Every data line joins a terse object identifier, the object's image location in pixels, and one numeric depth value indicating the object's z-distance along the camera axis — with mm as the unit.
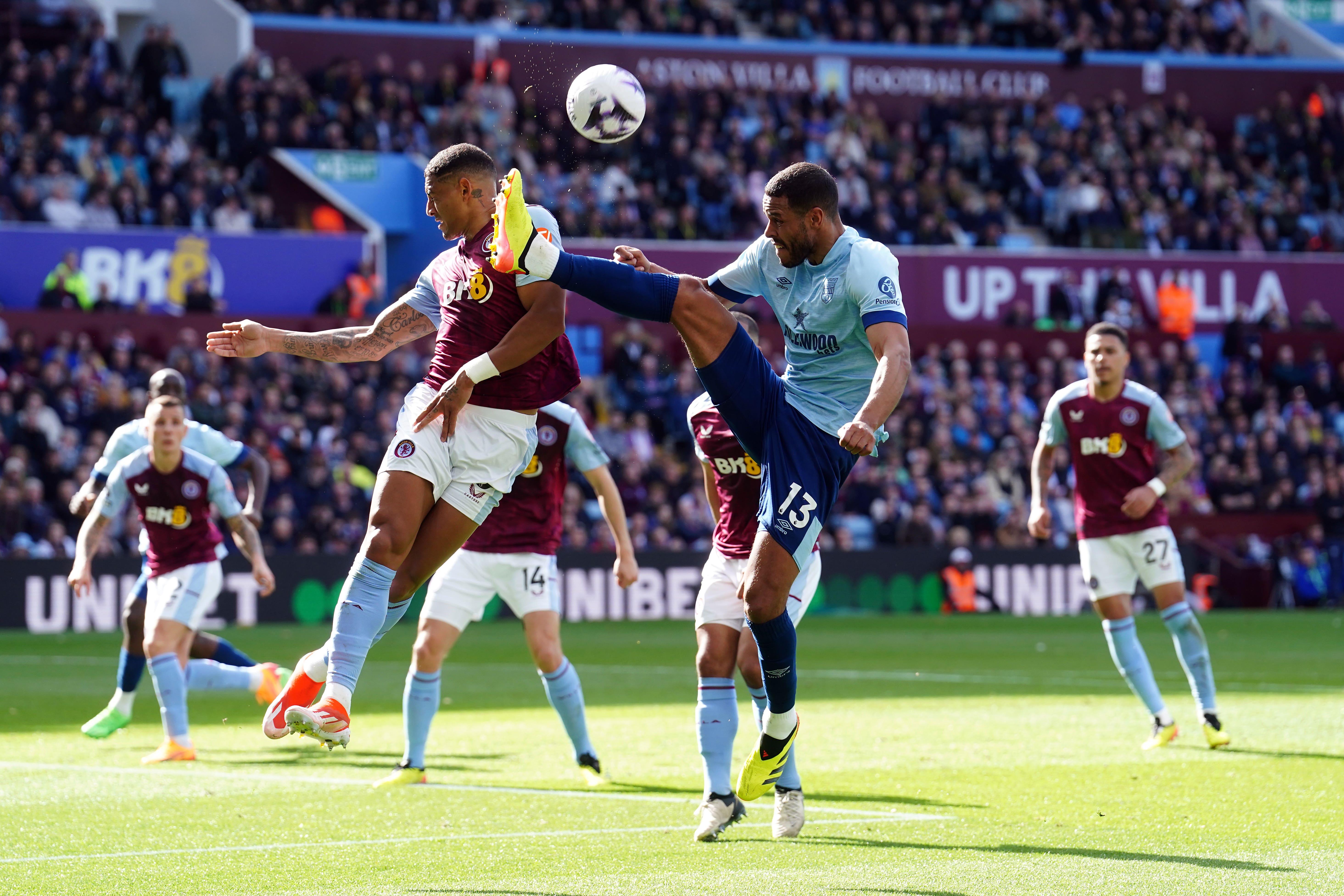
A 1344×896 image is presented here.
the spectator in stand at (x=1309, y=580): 58281
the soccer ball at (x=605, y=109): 15875
